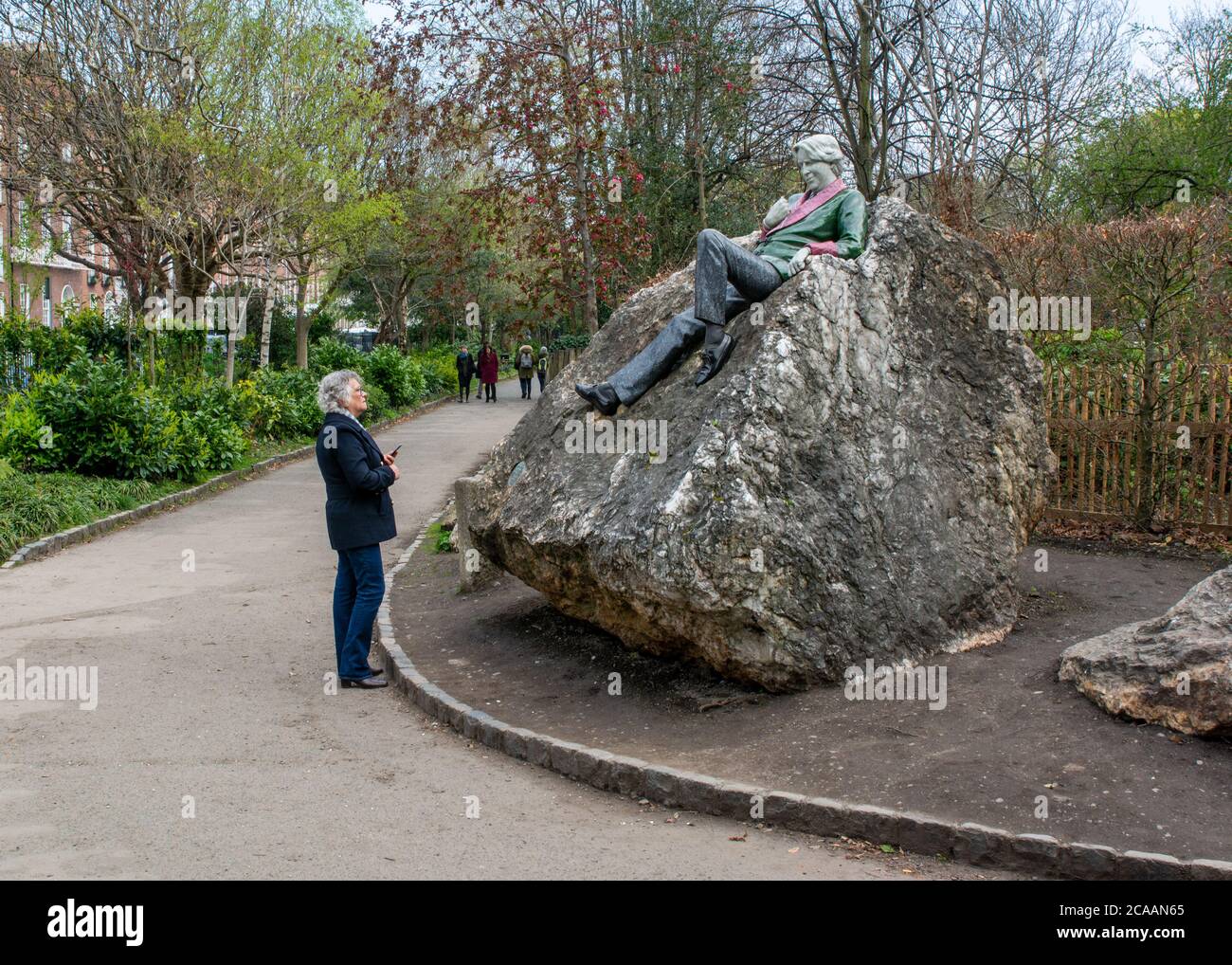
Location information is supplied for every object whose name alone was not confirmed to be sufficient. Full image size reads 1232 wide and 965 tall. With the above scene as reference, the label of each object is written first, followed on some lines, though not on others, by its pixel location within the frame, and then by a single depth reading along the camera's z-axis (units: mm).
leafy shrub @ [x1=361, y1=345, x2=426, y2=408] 32375
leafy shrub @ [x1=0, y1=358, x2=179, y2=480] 15664
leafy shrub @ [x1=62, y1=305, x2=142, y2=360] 22594
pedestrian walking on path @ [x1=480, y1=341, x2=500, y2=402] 36938
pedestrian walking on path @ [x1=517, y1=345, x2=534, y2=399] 36688
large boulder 7051
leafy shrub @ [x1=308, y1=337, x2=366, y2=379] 30438
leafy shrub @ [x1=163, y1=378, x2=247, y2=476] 18094
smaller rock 6121
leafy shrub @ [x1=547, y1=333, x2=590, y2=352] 38956
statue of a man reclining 8070
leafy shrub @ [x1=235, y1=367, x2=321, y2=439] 22234
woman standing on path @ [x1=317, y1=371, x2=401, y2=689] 8031
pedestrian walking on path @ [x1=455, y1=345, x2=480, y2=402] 37188
